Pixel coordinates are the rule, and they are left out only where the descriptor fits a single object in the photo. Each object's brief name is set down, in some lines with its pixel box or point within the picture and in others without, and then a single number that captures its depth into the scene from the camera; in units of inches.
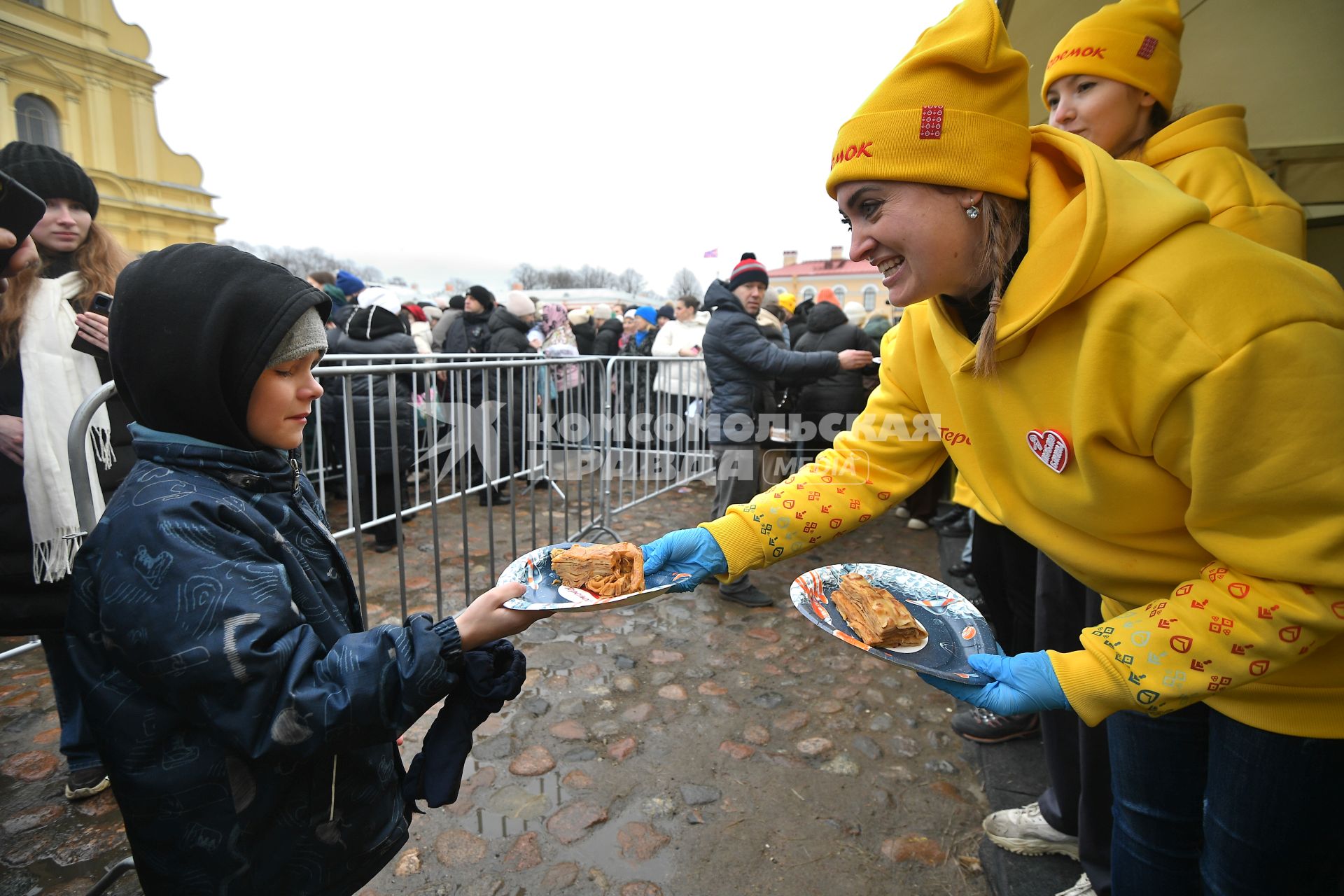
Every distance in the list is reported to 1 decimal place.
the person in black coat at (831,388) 255.1
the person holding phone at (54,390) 101.3
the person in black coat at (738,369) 212.4
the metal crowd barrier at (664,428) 303.4
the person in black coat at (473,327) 334.3
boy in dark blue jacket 47.4
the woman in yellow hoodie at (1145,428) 45.5
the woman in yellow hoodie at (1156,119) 83.2
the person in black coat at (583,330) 446.6
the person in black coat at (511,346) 290.0
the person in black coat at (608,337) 443.5
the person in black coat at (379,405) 236.4
